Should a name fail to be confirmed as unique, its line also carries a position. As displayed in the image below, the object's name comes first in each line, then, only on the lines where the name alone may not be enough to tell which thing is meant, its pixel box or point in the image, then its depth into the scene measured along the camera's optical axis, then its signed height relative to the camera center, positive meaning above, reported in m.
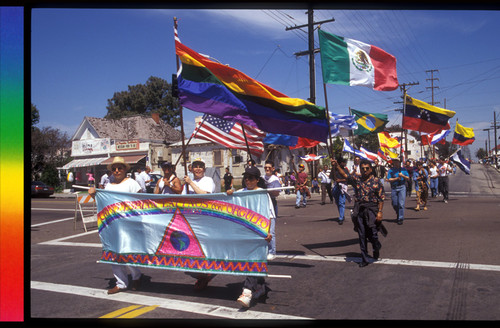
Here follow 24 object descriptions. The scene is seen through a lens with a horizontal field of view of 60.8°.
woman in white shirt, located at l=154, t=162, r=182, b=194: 6.91 -0.10
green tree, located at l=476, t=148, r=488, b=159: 172.89 +7.89
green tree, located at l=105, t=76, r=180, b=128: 69.46 +12.60
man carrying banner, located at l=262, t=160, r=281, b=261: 6.38 -0.15
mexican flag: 8.25 +2.22
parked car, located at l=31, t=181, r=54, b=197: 30.55 -0.79
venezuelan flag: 13.14 +1.78
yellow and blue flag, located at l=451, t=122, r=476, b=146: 22.53 +1.96
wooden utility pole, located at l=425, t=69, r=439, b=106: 60.73 +13.39
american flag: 10.19 +1.07
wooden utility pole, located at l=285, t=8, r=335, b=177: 22.42 +6.51
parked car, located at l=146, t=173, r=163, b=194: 25.81 -0.34
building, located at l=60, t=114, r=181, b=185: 42.59 +3.58
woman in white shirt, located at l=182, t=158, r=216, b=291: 5.88 -0.14
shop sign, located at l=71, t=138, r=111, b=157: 44.81 +3.35
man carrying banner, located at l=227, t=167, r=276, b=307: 4.97 -1.31
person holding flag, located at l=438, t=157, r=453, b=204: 17.12 -0.17
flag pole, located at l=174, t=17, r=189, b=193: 6.11 +1.88
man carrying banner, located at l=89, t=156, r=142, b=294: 5.87 -0.16
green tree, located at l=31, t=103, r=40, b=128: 43.15 +6.43
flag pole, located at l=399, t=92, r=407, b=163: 12.78 +1.92
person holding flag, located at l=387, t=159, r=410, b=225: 11.30 -0.37
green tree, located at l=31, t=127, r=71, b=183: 40.28 +3.07
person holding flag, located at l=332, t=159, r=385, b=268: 7.16 -0.56
